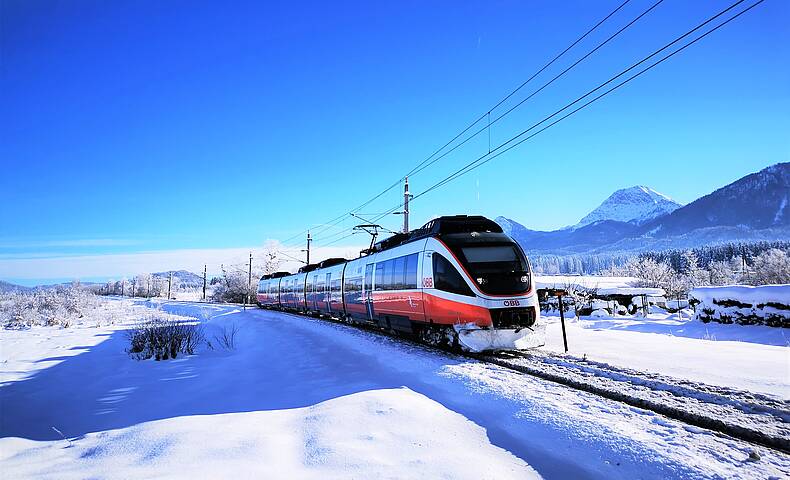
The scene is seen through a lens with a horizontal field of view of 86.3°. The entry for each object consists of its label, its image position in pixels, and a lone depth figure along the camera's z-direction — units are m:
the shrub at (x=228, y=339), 14.98
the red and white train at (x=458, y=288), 9.33
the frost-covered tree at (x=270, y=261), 72.41
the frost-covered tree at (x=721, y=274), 80.00
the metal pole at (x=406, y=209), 20.22
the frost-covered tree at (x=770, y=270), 61.75
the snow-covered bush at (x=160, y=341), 12.87
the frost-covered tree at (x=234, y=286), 64.44
